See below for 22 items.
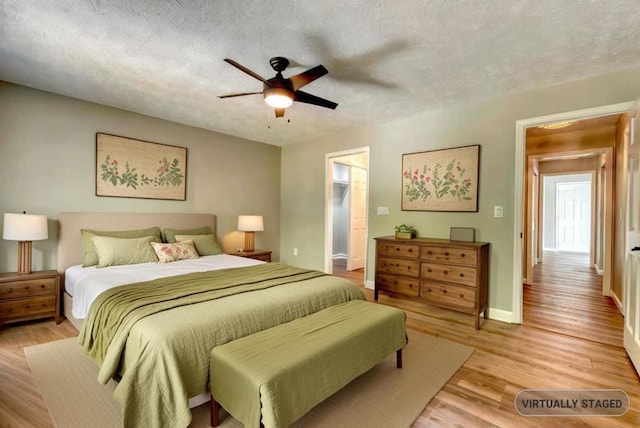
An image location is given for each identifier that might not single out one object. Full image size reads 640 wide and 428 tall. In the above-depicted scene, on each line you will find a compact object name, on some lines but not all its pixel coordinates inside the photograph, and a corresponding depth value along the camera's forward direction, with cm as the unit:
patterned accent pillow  351
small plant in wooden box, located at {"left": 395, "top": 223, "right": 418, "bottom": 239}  382
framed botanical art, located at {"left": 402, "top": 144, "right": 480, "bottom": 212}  358
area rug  173
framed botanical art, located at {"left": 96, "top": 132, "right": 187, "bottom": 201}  374
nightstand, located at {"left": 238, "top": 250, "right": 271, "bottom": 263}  460
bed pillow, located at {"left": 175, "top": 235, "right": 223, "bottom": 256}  402
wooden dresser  316
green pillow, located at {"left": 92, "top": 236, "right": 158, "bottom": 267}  321
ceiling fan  229
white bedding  249
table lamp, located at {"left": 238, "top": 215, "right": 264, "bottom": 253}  478
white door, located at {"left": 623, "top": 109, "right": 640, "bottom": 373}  222
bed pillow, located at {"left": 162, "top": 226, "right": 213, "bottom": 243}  400
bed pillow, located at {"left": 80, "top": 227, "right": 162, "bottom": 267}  328
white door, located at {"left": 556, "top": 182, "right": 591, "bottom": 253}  918
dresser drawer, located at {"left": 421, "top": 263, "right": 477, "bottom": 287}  316
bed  154
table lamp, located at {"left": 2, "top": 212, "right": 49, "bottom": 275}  288
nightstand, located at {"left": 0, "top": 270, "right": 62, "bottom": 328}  284
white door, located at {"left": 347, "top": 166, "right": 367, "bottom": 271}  622
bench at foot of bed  142
